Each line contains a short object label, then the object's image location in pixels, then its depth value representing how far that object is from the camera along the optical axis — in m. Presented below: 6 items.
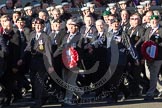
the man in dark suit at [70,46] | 18.83
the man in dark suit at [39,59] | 18.48
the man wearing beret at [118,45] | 19.41
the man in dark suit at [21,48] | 19.11
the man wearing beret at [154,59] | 19.98
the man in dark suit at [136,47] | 20.36
